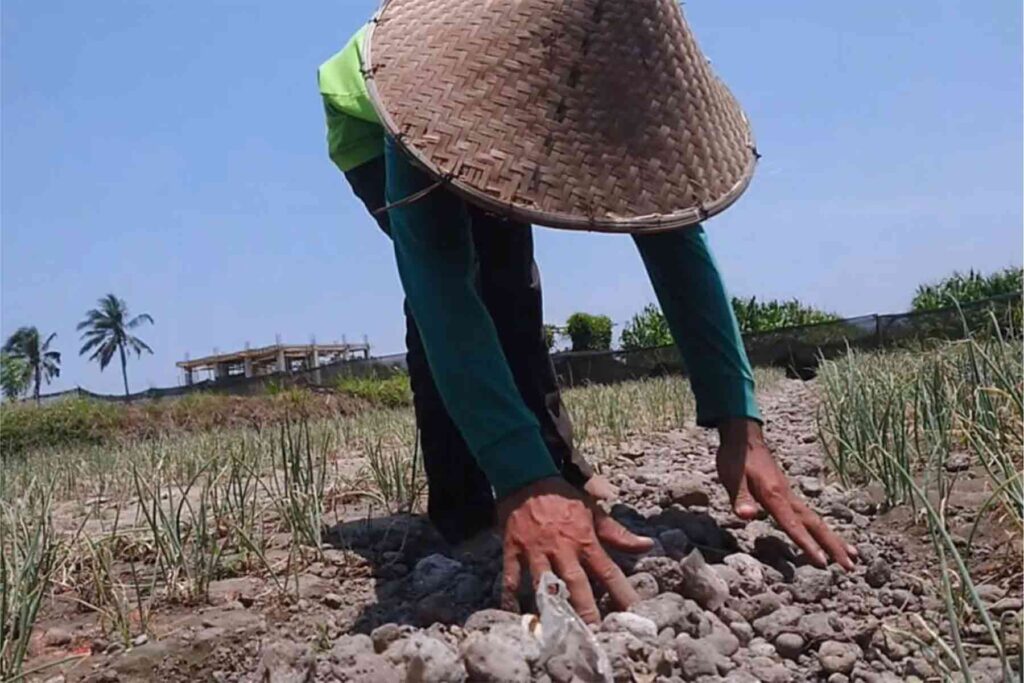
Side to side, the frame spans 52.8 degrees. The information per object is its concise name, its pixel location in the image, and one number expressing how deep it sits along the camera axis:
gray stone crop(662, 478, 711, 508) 2.17
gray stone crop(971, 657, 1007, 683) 1.22
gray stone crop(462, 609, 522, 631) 1.43
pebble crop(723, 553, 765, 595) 1.62
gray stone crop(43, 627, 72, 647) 1.69
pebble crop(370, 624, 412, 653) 1.43
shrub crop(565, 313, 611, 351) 26.92
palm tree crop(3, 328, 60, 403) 60.81
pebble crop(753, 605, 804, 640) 1.48
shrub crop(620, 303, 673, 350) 25.44
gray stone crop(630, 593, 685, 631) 1.42
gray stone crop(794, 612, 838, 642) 1.46
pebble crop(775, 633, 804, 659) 1.44
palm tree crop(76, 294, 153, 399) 65.25
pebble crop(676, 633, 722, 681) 1.32
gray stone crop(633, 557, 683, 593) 1.60
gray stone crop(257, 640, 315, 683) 1.29
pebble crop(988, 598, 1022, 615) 1.49
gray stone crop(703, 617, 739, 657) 1.41
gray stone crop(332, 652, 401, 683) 1.30
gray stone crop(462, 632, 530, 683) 1.21
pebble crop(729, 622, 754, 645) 1.48
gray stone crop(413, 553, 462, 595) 1.74
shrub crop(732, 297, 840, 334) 24.62
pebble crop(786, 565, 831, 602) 1.63
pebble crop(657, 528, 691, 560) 1.75
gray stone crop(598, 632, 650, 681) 1.26
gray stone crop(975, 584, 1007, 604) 1.55
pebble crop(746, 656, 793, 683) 1.34
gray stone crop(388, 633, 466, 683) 1.21
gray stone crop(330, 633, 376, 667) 1.36
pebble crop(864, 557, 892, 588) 1.69
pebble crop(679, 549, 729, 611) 1.56
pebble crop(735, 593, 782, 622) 1.56
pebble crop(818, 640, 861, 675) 1.35
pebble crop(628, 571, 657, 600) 1.56
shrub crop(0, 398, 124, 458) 12.29
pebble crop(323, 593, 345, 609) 1.77
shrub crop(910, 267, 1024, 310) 17.56
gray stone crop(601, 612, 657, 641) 1.37
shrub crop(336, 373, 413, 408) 14.59
